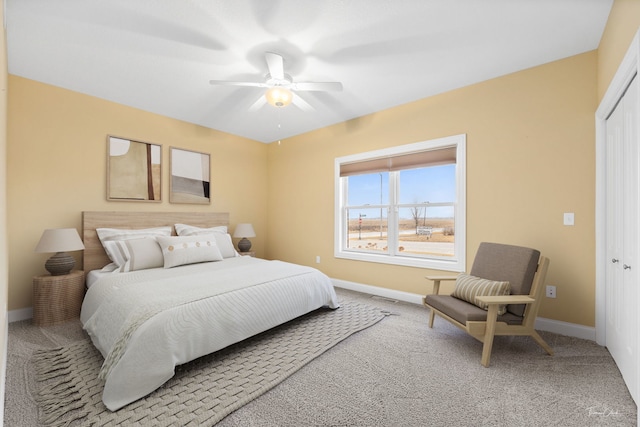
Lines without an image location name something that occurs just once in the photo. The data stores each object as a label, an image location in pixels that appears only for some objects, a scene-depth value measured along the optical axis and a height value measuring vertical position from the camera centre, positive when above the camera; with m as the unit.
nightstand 2.67 -0.87
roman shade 3.32 +0.71
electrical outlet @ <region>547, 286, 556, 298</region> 2.59 -0.76
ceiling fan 2.44 +1.22
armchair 2.05 -0.67
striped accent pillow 2.22 -0.65
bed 1.71 -0.69
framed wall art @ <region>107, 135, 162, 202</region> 3.44 +0.58
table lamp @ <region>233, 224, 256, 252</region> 4.41 -0.34
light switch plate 2.49 -0.04
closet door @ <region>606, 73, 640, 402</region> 1.67 -0.16
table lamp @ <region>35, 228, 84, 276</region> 2.68 -0.34
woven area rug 1.49 -1.14
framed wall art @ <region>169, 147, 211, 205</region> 4.00 +0.57
